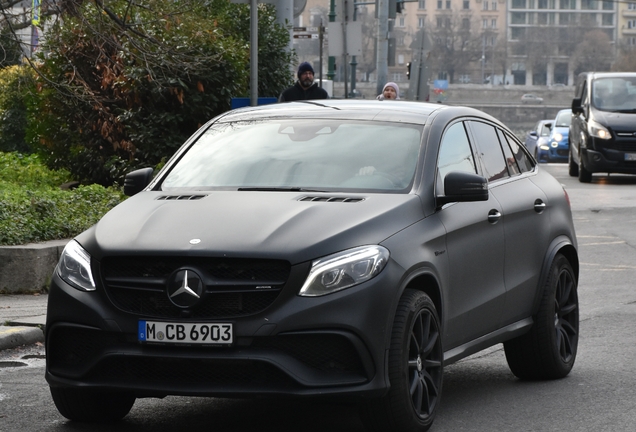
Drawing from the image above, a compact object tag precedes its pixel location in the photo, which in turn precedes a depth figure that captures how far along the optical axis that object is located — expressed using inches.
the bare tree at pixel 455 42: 6820.9
